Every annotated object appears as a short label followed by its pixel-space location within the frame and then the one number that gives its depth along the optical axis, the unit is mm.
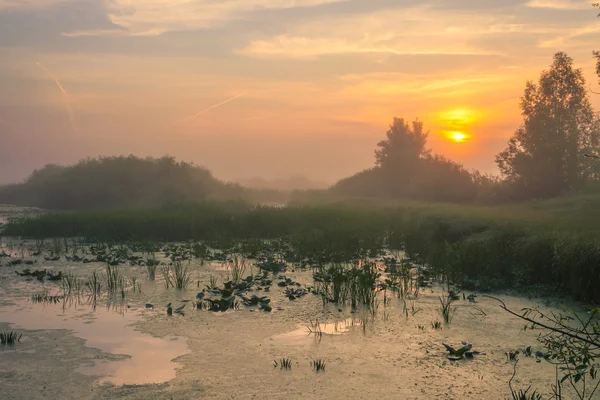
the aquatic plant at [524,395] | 6789
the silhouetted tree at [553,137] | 37125
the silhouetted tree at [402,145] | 59062
